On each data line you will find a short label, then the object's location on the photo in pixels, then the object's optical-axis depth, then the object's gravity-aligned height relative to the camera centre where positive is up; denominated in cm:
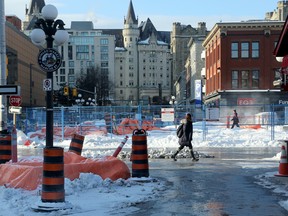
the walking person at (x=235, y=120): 3625 -67
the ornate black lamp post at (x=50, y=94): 904 +31
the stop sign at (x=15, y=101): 2567 +48
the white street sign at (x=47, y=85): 969 +48
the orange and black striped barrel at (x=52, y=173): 902 -109
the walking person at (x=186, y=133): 1848 -81
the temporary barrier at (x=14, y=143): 1424 -91
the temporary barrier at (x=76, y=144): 1533 -99
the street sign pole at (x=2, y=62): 1861 +172
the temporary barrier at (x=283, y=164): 1355 -140
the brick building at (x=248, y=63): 6200 +567
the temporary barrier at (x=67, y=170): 1060 -130
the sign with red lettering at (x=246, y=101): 6181 +112
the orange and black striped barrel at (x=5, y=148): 1341 -97
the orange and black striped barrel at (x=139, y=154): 1230 -104
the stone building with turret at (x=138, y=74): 19112 +1355
